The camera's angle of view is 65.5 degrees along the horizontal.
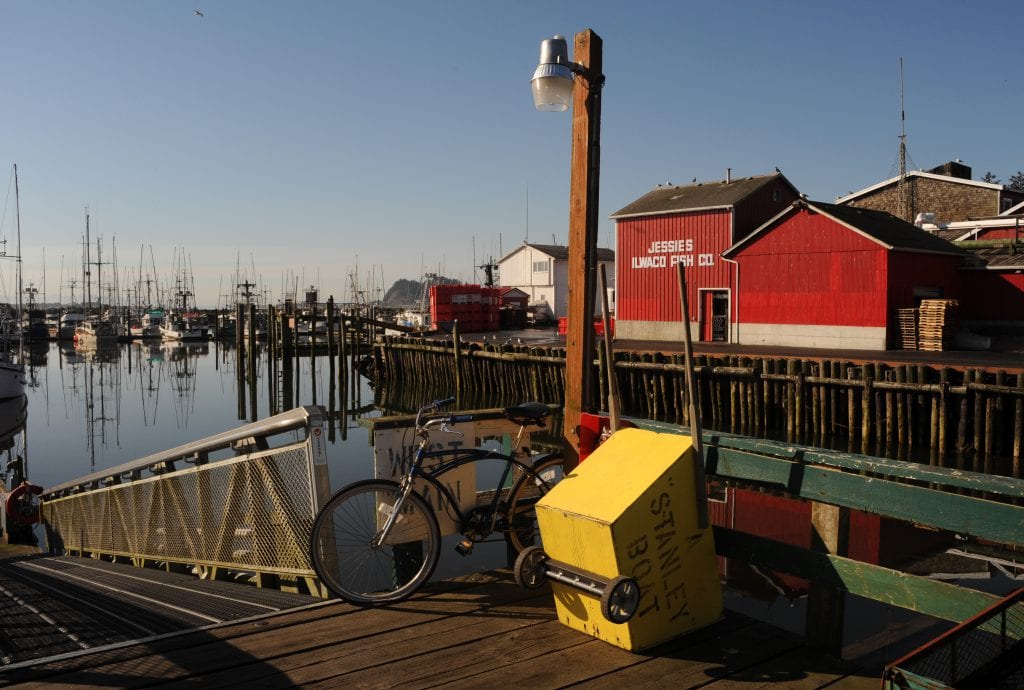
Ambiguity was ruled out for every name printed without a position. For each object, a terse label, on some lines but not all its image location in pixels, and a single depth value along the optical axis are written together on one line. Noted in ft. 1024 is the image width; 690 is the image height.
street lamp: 18.37
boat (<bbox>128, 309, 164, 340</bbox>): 282.15
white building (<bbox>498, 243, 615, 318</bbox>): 185.16
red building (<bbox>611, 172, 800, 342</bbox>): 101.24
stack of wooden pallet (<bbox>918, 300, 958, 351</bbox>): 80.74
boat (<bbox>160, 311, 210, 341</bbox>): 266.16
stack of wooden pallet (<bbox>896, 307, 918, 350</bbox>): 82.33
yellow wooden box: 13.21
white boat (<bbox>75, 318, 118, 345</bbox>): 263.08
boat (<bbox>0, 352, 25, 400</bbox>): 110.42
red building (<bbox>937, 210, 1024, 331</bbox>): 89.51
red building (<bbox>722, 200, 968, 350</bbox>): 83.46
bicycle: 15.83
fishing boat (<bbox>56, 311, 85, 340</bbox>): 295.89
